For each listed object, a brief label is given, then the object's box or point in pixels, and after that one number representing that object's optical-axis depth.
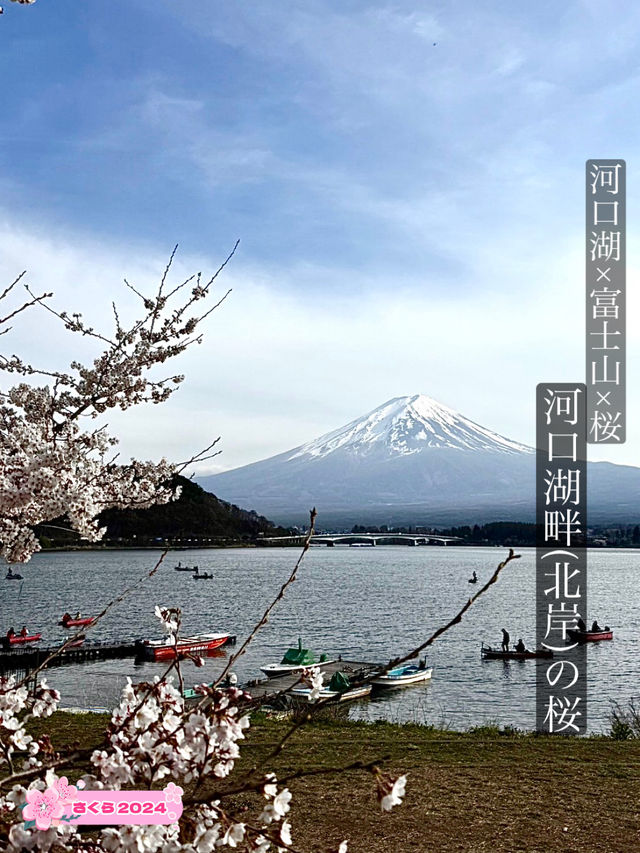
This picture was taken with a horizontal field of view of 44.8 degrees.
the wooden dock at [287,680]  13.98
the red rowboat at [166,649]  22.34
